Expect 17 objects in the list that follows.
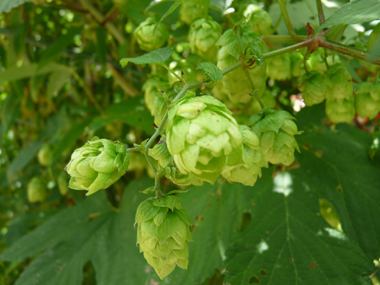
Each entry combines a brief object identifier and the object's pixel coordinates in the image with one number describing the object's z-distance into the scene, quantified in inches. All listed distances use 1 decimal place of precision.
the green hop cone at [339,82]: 8.0
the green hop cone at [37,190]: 17.0
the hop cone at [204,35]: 8.2
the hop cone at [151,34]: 8.9
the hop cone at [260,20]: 9.1
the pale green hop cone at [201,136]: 4.8
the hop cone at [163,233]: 6.3
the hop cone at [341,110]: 8.9
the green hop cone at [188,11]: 10.0
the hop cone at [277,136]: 6.9
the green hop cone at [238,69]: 7.0
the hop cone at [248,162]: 6.1
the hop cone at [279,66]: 10.1
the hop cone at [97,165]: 5.7
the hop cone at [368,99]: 8.6
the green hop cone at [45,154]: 16.9
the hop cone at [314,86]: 7.8
